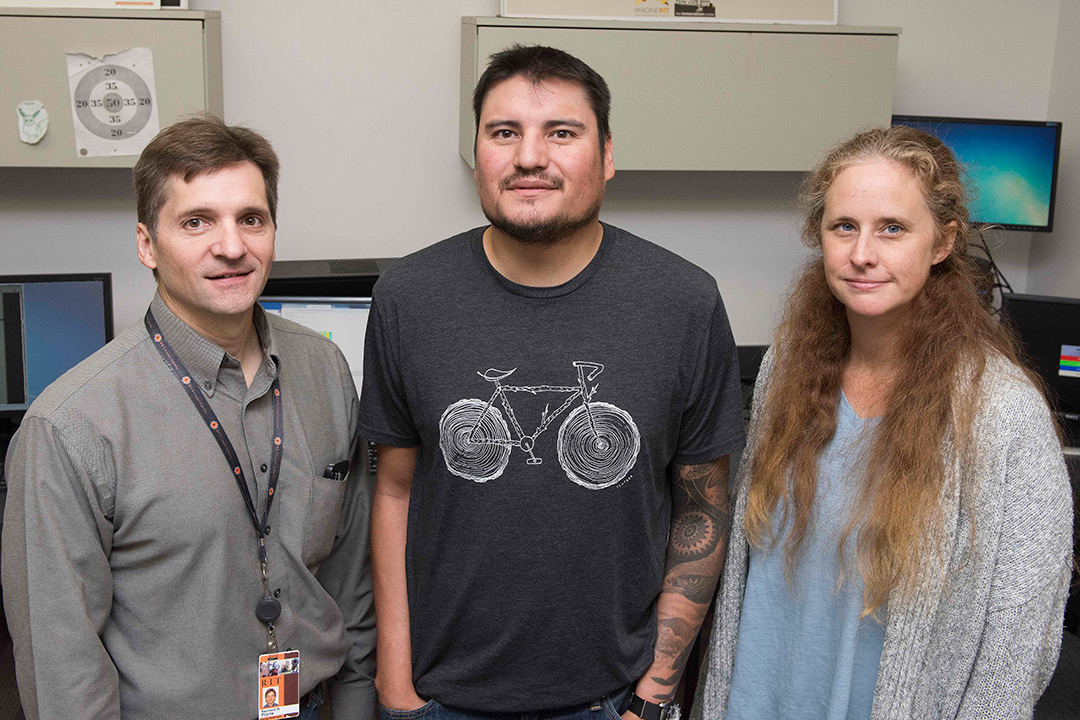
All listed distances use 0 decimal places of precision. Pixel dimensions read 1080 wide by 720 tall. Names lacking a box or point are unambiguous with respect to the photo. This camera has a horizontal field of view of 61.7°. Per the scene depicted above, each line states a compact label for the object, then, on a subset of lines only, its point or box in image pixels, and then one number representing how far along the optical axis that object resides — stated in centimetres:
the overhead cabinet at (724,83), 245
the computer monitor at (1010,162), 271
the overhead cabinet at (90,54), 222
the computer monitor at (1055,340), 242
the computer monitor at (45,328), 228
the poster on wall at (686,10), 252
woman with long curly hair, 119
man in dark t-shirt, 123
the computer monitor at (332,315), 211
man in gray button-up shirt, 110
